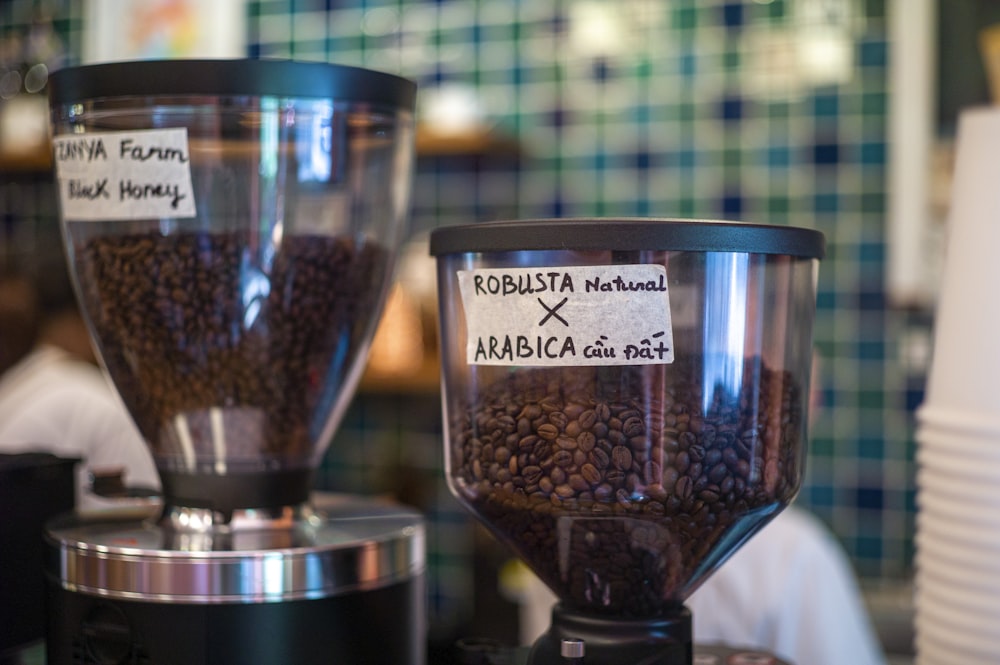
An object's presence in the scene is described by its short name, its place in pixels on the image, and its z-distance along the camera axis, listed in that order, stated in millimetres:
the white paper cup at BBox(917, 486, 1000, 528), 748
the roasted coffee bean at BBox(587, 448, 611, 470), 592
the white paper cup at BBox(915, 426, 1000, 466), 745
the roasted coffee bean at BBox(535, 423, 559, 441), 598
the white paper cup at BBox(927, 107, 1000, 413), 758
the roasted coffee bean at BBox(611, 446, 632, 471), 591
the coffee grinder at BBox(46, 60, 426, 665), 701
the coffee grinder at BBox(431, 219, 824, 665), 592
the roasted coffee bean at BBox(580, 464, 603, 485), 594
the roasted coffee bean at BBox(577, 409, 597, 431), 593
